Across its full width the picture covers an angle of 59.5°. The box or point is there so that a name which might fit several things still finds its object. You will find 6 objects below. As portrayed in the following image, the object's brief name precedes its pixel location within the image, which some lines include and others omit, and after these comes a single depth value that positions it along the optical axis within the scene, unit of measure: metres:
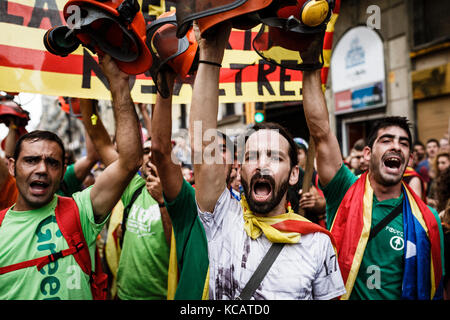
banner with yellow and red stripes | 2.62
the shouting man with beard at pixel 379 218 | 2.34
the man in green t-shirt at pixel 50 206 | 2.02
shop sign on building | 10.86
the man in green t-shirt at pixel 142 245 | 2.86
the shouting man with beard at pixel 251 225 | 1.72
